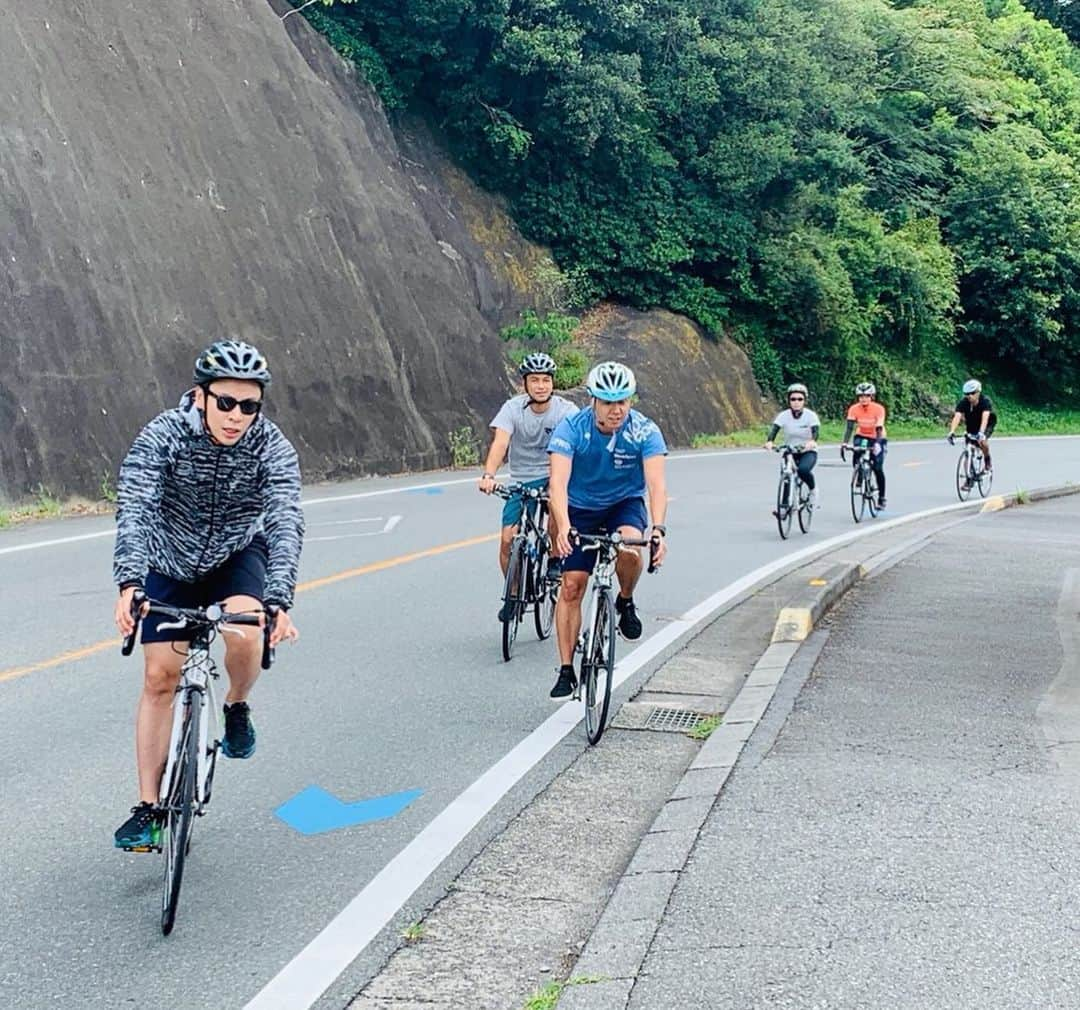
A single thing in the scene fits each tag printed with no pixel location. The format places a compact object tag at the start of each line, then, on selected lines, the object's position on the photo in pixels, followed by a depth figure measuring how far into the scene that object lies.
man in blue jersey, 7.57
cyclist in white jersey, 18.02
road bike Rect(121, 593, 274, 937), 4.75
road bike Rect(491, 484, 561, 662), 9.66
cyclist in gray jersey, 9.88
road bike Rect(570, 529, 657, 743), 7.30
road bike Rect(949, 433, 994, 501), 23.75
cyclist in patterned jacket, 4.96
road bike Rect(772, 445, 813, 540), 17.44
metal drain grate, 7.66
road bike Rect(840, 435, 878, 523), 19.95
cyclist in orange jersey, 20.06
